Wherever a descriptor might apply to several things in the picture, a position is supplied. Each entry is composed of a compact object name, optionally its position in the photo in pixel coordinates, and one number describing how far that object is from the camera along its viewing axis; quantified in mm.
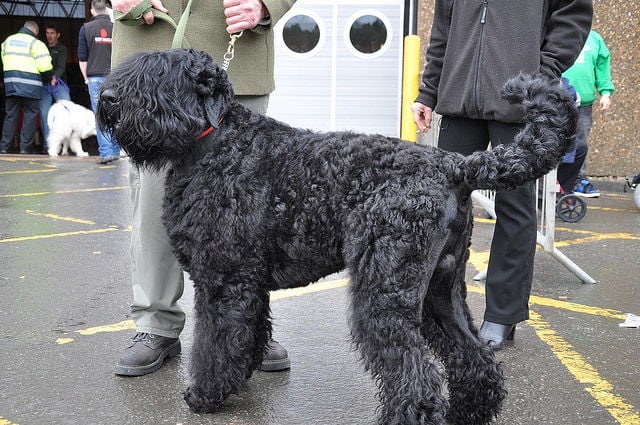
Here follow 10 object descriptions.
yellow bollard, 8820
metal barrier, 5457
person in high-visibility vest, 14539
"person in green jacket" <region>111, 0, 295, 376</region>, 3453
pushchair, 7943
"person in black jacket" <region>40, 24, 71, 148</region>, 15375
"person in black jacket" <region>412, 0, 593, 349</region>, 3777
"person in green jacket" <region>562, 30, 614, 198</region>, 8617
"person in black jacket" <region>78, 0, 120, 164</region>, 12672
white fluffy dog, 14508
